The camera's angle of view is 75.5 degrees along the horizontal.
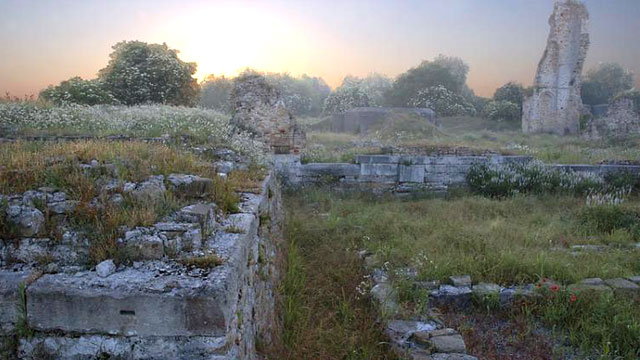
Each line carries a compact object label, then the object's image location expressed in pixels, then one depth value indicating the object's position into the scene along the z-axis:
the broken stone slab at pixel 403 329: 3.77
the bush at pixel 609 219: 6.94
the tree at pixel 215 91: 42.75
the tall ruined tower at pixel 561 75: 23.67
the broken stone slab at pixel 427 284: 4.62
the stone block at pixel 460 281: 4.66
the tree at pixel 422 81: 37.72
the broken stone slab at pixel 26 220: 2.71
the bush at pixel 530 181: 9.75
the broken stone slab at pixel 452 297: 4.54
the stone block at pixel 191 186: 3.61
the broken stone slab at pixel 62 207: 2.88
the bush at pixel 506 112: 32.75
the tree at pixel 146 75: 15.55
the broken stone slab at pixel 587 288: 4.43
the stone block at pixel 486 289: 4.50
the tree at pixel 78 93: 12.81
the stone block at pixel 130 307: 2.21
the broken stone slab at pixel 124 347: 2.22
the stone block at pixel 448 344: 3.55
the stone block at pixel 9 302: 2.33
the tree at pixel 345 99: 36.19
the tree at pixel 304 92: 45.81
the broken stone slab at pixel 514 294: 4.46
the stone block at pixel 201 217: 2.96
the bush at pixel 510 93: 36.50
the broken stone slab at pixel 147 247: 2.58
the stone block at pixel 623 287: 4.54
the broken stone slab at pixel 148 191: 3.17
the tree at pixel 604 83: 41.03
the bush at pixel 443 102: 35.19
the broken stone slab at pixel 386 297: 4.16
